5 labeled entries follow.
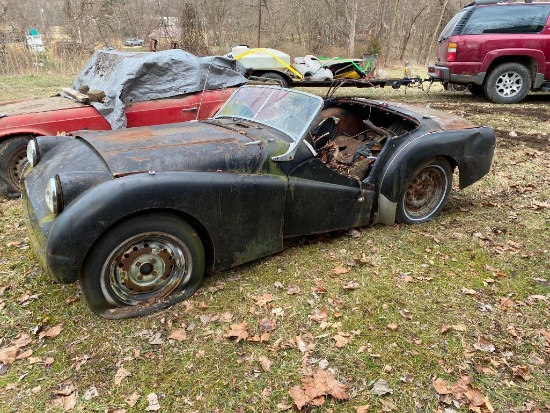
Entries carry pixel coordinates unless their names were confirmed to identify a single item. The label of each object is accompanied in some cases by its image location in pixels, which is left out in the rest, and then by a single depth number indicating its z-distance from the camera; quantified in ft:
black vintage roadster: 9.22
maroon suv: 32.40
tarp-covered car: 17.34
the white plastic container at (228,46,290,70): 35.29
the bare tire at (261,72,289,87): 35.33
